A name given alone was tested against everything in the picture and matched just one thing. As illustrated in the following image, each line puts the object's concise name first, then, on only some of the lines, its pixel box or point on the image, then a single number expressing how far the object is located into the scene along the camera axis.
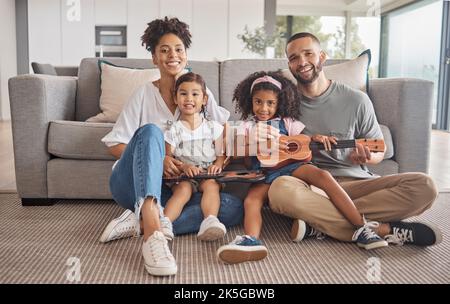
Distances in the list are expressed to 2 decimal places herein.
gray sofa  2.25
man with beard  1.67
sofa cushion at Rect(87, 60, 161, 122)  2.54
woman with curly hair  1.51
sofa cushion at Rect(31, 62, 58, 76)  3.19
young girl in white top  1.75
